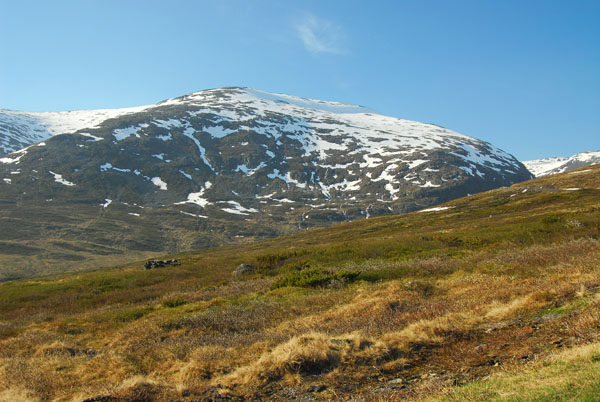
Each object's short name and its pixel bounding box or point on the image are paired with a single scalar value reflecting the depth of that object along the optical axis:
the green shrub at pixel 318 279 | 21.09
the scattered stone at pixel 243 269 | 33.71
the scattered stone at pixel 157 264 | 45.81
